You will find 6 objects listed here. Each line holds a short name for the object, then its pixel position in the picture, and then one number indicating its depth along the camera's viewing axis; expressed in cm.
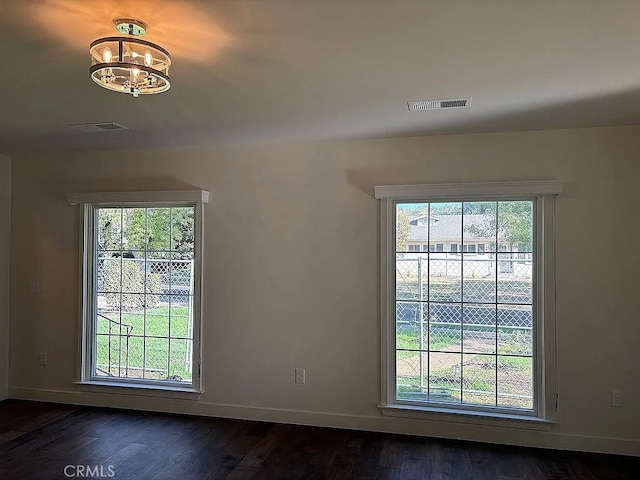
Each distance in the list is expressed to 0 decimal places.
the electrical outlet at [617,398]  346
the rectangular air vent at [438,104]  290
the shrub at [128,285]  447
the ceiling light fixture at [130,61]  185
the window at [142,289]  433
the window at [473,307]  363
